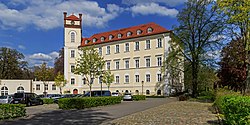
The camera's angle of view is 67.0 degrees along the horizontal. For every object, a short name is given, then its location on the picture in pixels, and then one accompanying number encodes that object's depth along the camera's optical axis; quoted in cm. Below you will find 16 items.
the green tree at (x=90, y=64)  2203
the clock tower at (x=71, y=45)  4679
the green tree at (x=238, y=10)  1167
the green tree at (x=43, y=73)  4186
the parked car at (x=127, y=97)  2810
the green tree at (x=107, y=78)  3789
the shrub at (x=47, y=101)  2448
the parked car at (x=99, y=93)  2476
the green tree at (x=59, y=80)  4209
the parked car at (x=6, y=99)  2171
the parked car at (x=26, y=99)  2123
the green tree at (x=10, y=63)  4745
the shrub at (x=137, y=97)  2811
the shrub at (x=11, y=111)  1077
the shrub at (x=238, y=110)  548
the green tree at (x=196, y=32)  2759
